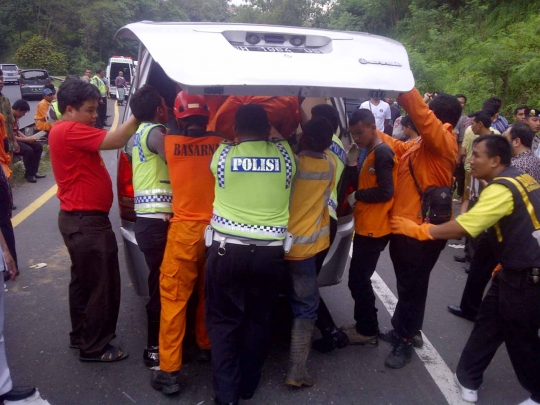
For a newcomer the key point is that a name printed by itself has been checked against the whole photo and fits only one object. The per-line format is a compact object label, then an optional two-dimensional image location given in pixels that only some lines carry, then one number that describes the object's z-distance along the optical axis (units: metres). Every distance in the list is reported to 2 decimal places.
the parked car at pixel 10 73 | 36.00
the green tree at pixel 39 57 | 48.28
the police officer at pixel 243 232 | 2.78
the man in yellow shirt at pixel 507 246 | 2.81
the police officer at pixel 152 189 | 3.22
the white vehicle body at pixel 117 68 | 31.44
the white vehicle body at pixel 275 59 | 2.20
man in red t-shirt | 3.21
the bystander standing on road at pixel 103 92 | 15.69
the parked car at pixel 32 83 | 28.71
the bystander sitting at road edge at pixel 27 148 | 8.95
